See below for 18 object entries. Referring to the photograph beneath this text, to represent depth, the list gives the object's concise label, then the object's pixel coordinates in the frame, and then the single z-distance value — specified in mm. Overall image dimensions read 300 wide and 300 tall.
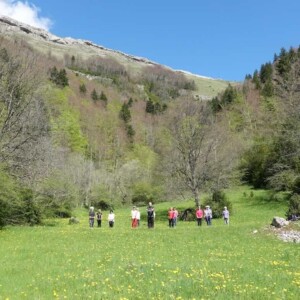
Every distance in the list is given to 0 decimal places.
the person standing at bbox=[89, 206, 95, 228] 38900
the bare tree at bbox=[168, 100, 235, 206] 49750
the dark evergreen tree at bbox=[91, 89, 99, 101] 158250
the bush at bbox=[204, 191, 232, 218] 46562
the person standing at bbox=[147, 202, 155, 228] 34281
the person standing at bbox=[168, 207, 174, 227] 35778
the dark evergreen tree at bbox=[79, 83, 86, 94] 159750
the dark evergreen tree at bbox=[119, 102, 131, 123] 145500
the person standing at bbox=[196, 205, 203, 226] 37781
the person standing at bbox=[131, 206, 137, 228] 36469
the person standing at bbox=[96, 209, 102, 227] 40219
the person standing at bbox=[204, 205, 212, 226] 37844
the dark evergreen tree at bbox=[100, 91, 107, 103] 160875
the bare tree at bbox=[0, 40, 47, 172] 37312
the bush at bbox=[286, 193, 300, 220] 33747
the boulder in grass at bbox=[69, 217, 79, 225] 44656
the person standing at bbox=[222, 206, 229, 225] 38444
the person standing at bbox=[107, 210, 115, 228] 38406
